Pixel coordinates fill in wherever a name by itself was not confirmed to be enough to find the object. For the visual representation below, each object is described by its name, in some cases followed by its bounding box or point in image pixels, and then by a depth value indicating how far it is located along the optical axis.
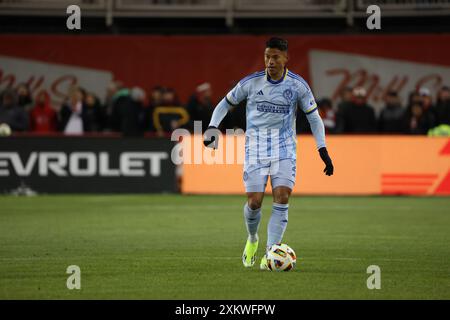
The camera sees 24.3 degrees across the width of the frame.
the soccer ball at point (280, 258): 10.71
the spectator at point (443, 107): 24.36
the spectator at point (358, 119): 24.20
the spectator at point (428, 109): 24.12
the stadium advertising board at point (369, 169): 22.77
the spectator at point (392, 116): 24.36
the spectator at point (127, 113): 24.03
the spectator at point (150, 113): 24.39
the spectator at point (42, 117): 25.38
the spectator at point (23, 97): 24.89
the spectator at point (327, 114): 24.16
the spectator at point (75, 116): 24.58
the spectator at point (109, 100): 24.99
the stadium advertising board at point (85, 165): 22.81
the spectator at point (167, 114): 24.22
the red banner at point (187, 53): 28.22
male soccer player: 11.03
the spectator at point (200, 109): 23.89
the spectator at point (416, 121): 24.02
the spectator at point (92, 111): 24.56
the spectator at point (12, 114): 24.34
